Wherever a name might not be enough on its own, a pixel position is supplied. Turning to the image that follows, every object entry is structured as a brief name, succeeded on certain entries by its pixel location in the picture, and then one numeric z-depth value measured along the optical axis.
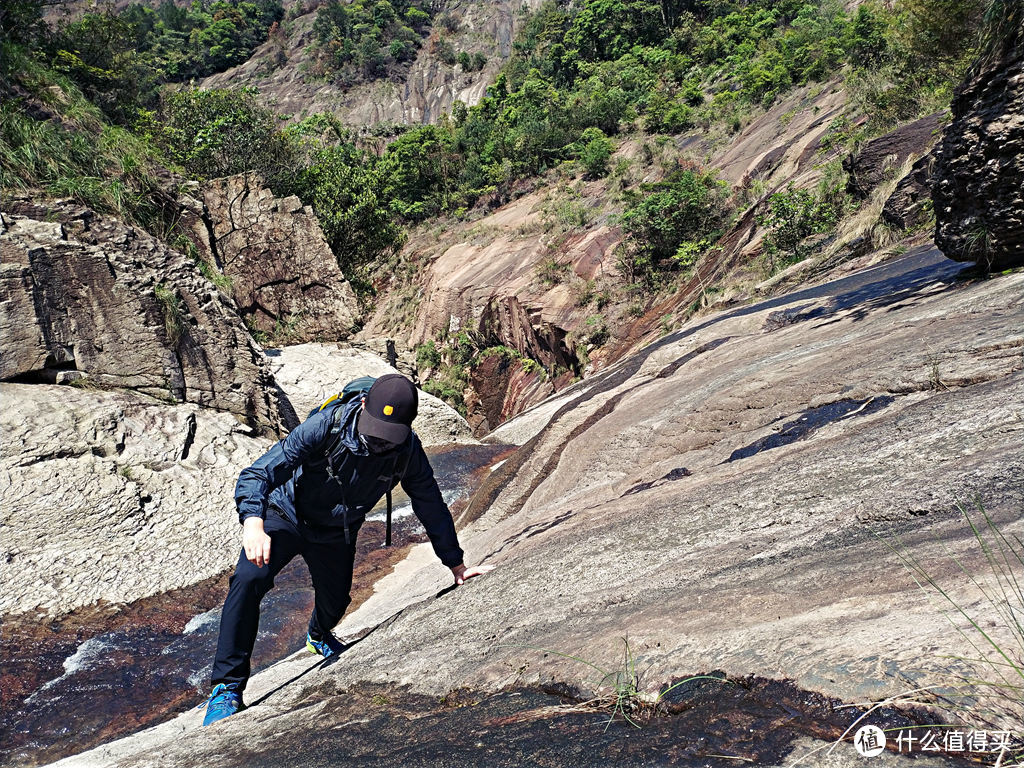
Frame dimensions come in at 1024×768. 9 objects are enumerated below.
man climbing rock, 3.05
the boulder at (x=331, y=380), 11.30
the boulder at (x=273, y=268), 14.16
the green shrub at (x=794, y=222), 11.91
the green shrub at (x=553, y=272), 17.38
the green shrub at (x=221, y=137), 16.67
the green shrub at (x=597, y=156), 22.73
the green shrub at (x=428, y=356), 19.45
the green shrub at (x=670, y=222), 15.67
